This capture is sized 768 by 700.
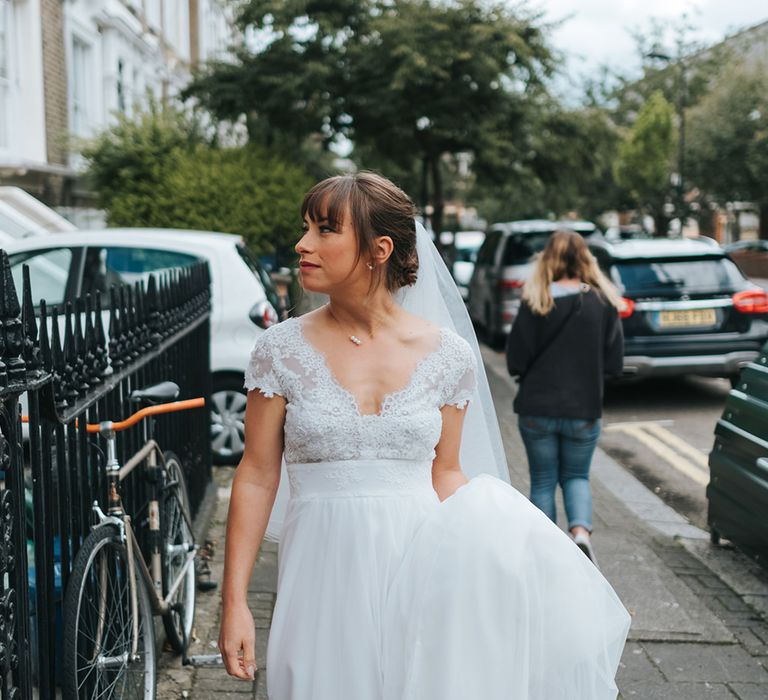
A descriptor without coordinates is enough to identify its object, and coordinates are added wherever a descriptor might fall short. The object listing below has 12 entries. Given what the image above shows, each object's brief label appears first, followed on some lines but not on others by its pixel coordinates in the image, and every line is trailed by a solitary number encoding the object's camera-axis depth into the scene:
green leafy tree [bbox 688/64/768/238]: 36.72
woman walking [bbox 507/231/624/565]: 5.37
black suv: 10.12
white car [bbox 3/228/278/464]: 7.32
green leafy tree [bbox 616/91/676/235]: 34.78
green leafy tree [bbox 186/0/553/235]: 17.19
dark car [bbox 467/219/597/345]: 14.56
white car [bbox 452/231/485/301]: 24.19
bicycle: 2.91
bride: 2.17
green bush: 13.95
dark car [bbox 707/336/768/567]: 5.18
